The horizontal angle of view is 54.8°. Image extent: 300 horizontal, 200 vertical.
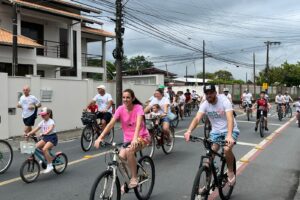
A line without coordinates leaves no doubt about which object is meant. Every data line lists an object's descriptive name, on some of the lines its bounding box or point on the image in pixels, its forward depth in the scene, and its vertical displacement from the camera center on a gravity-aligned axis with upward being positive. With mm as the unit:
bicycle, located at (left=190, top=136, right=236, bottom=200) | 3724 -1176
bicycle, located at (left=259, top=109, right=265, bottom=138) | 10607 -1259
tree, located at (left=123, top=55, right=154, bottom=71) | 64556 +6497
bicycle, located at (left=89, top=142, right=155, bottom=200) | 3557 -1195
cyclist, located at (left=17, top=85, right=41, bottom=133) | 8377 -457
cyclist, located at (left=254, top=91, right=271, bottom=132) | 11349 -598
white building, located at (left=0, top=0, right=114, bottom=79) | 15820 +3648
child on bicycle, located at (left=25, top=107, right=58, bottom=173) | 5521 -859
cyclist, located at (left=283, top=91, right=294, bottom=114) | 18259 -623
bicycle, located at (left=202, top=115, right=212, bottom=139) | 9943 -1272
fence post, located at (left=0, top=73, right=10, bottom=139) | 9984 -511
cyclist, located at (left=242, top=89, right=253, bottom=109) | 16158 -457
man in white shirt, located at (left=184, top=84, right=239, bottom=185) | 4252 -415
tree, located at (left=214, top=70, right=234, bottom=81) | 87311 +5156
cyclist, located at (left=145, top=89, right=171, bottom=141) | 7531 -414
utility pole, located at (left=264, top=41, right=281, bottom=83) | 40808 +6660
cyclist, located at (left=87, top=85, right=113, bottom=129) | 8547 -411
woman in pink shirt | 4147 -439
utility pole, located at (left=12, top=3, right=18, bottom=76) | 12217 +1938
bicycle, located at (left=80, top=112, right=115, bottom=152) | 7987 -1113
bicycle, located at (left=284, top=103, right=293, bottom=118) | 18369 -1330
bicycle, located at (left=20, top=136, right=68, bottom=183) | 5293 -1344
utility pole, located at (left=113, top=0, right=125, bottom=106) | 15161 +2221
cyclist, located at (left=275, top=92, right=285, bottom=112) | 17570 -628
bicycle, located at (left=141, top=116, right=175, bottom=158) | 7273 -1271
